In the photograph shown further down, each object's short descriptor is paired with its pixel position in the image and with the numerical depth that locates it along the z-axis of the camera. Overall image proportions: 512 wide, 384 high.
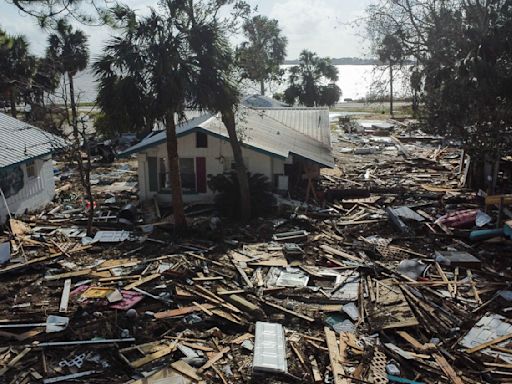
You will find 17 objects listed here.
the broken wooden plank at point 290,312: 11.26
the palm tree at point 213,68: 15.87
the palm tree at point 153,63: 15.27
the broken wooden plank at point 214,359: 9.30
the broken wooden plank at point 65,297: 11.78
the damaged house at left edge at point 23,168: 18.92
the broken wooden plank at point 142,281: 12.90
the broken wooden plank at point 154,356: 9.45
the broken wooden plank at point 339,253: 14.89
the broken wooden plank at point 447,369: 8.89
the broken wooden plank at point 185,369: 9.05
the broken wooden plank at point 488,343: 9.86
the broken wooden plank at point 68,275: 13.74
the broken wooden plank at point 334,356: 8.84
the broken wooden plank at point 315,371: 8.91
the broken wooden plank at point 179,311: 11.38
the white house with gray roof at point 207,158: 21.27
